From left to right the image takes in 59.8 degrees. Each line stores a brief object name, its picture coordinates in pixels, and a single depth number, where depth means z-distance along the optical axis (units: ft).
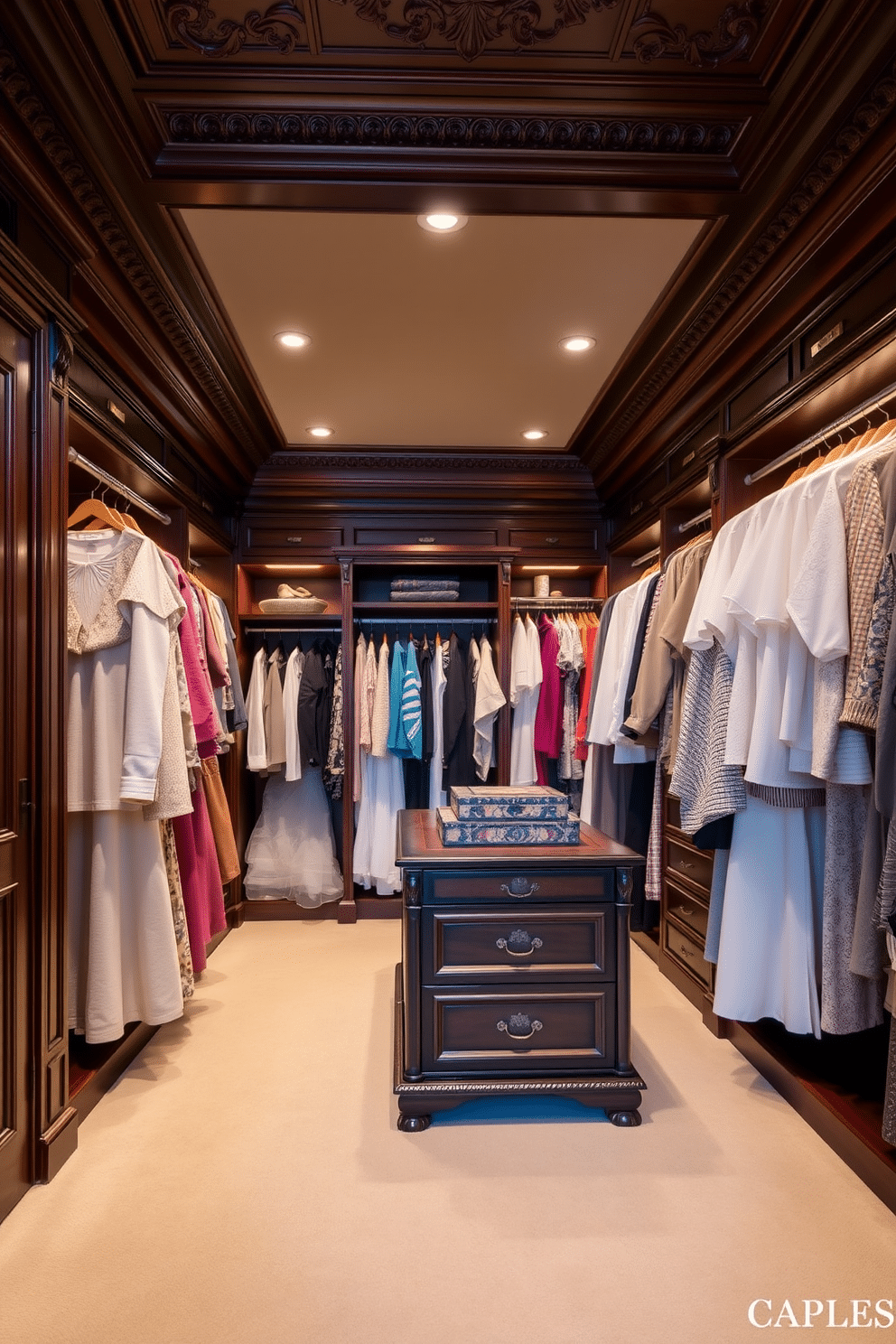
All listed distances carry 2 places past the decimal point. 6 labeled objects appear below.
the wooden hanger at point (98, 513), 8.98
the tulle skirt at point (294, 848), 14.99
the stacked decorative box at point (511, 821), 8.00
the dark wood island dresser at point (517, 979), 7.39
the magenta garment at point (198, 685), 9.60
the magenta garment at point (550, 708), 14.69
